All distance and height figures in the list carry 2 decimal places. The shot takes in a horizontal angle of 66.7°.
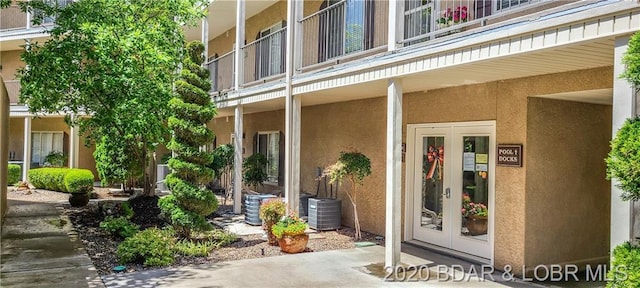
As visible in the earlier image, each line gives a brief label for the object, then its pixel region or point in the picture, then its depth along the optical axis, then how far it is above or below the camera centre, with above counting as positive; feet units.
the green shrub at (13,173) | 62.13 -4.29
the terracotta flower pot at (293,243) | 28.68 -5.79
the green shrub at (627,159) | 12.45 -0.22
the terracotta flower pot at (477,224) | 27.22 -4.34
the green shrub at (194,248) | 28.12 -6.22
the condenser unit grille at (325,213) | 35.65 -5.02
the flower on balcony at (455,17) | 24.79 +6.79
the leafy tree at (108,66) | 30.09 +4.89
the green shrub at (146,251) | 26.04 -5.90
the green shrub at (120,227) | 32.68 -5.88
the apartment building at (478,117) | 18.03 +1.76
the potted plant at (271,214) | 31.17 -4.48
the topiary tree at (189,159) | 30.81 -1.04
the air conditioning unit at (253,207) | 38.14 -4.99
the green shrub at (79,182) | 50.44 -4.30
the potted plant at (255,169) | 47.50 -2.42
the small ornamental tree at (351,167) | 30.86 -1.38
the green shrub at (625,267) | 12.63 -3.10
